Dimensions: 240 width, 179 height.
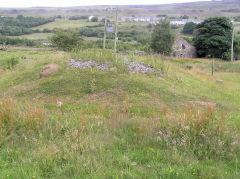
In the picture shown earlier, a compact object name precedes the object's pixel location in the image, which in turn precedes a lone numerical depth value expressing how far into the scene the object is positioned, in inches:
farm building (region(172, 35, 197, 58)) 1670.6
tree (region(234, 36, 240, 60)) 1732.0
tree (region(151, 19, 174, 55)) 1553.9
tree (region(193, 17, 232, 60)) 1608.0
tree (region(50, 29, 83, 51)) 1400.1
